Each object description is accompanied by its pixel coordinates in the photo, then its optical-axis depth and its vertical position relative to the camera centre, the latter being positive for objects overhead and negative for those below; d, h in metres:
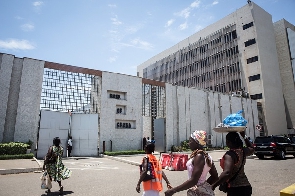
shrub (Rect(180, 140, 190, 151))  27.08 -1.37
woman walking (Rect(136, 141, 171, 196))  3.72 -0.71
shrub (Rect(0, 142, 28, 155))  16.38 -0.97
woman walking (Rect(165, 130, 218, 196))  2.74 -0.48
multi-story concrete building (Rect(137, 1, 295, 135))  43.56 +17.07
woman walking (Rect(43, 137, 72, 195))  6.83 -0.97
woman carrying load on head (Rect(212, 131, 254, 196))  3.07 -0.51
